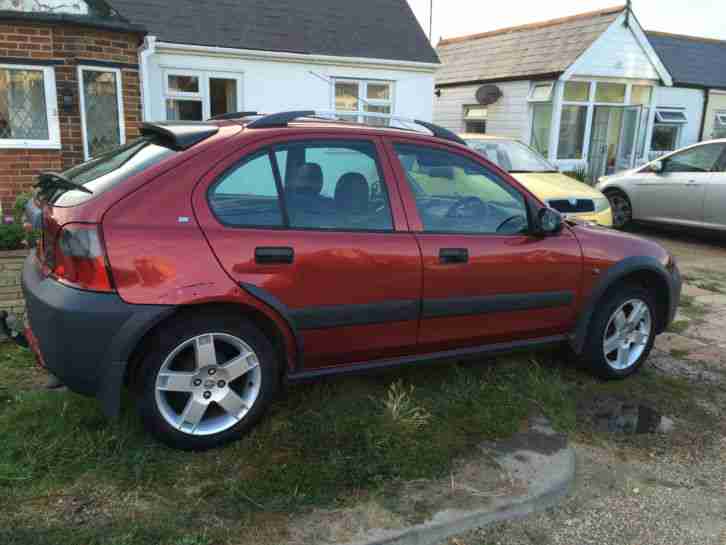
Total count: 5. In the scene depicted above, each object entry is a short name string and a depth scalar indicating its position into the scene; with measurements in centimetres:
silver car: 959
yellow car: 777
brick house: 746
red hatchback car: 300
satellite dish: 1628
